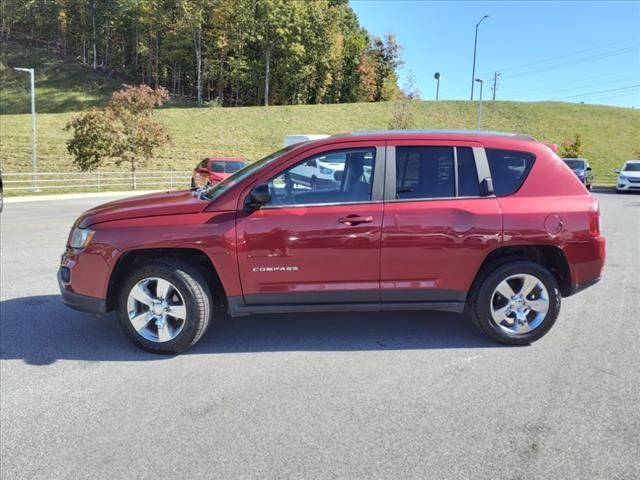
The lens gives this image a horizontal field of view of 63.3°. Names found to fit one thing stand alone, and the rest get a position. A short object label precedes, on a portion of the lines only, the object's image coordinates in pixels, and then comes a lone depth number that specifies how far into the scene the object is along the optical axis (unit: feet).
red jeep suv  13.35
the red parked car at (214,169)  60.18
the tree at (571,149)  136.77
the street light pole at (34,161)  65.34
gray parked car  82.79
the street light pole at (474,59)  136.63
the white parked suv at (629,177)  81.97
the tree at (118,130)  75.77
